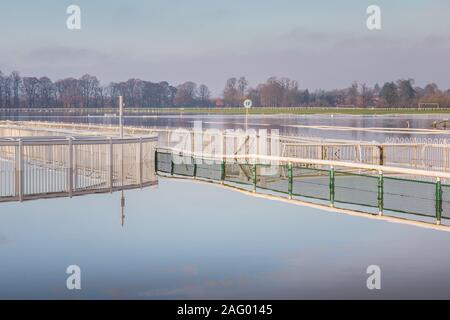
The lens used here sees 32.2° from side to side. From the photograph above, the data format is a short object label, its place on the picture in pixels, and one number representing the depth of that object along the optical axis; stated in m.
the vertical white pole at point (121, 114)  34.59
